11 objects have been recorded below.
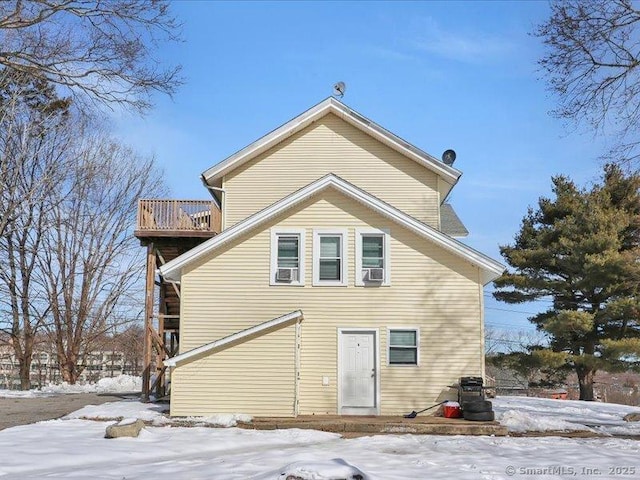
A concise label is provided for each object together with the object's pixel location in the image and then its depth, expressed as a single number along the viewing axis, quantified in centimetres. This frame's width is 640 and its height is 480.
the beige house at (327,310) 1451
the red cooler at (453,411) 1431
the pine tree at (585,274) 2442
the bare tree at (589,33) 1165
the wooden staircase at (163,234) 1878
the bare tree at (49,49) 1039
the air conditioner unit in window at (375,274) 1534
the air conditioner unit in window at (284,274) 1544
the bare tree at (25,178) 1731
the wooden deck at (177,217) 1878
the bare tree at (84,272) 3275
